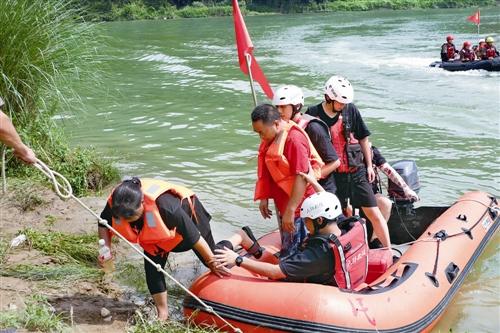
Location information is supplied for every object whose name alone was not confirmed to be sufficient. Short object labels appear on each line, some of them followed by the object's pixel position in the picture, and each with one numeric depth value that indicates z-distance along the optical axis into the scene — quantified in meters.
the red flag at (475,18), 21.62
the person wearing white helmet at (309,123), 4.97
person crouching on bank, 4.02
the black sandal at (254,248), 5.00
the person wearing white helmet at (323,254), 4.18
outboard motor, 6.37
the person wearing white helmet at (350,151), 5.18
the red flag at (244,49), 5.93
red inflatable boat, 4.10
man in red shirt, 4.57
